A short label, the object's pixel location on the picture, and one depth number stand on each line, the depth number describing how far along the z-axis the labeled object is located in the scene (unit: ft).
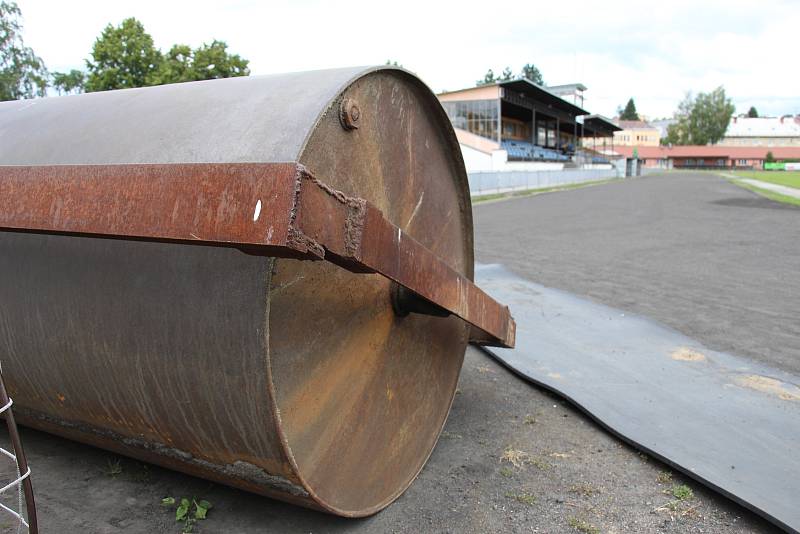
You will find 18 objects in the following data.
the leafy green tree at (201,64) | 125.49
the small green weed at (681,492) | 9.03
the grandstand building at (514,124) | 154.40
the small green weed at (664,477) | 9.50
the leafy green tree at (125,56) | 134.51
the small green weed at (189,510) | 7.93
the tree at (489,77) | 387.55
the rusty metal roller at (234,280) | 4.98
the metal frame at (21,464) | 4.83
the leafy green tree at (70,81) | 172.76
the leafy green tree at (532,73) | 403.07
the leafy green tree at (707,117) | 391.04
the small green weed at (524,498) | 8.82
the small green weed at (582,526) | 8.18
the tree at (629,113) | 577.84
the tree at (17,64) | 128.06
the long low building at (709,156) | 364.38
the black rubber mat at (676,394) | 9.35
